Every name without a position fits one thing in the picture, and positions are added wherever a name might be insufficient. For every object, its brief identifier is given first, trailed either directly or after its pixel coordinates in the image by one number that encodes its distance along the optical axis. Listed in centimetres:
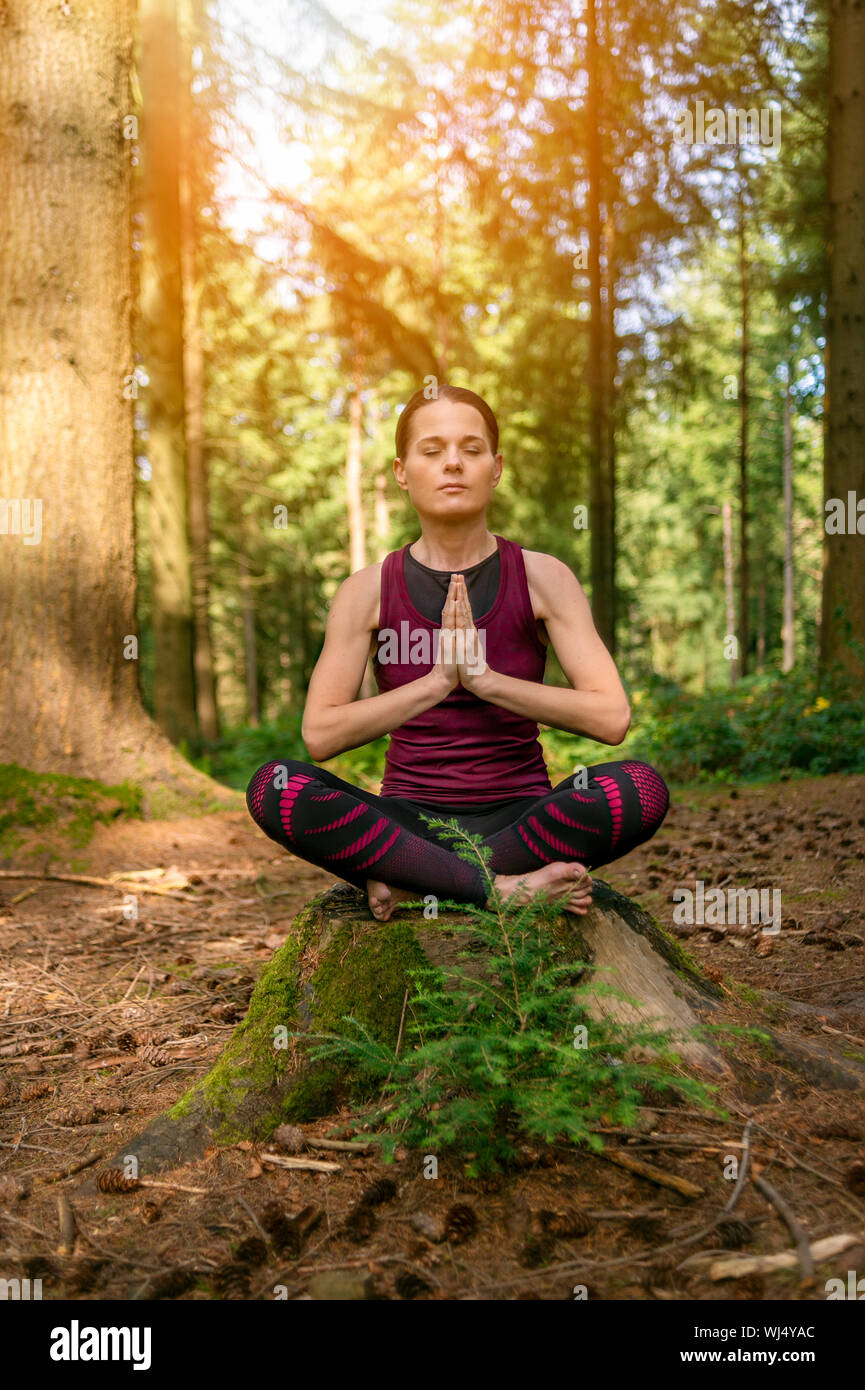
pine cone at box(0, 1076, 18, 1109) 332
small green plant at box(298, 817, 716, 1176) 243
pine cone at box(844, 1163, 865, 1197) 237
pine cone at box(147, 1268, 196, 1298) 220
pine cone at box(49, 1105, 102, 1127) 314
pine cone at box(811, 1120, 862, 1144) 263
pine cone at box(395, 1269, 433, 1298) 214
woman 310
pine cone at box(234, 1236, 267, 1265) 227
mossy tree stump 289
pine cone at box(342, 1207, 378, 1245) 232
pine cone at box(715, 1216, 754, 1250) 219
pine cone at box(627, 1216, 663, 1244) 224
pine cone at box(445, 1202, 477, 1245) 228
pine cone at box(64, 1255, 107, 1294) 225
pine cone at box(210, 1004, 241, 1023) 392
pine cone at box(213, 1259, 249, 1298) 217
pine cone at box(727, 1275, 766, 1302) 205
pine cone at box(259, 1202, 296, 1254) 232
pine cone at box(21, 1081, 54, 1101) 333
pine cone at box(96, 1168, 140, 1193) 264
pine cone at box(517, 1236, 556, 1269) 219
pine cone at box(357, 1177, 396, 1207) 245
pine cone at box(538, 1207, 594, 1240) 225
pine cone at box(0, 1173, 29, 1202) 266
